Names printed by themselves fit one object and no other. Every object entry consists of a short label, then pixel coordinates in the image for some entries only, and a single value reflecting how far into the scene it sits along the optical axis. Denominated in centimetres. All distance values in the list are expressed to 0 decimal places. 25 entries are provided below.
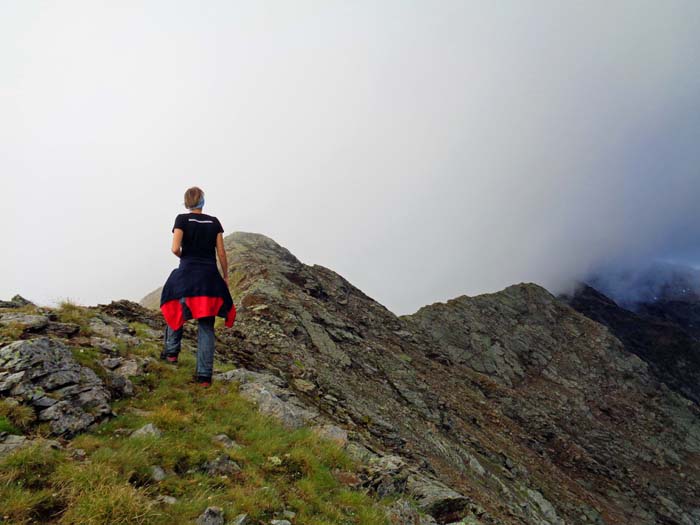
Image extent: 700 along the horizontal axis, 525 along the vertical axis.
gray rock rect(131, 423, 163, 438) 587
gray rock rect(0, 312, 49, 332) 757
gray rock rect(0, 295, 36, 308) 927
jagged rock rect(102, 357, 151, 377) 771
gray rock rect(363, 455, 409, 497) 709
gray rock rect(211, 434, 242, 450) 647
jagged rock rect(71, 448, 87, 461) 495
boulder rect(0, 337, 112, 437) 568
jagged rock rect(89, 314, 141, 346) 932
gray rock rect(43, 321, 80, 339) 817
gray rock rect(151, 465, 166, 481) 508
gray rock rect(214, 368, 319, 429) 833
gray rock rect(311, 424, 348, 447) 813
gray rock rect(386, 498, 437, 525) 628
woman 786
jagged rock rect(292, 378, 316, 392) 1318
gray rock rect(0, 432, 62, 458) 471
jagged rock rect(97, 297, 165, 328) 1170
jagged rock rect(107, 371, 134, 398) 700
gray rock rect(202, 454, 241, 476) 570
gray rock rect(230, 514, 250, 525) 466
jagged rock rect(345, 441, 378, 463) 790
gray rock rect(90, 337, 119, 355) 834
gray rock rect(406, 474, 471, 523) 737
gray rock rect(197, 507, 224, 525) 453
